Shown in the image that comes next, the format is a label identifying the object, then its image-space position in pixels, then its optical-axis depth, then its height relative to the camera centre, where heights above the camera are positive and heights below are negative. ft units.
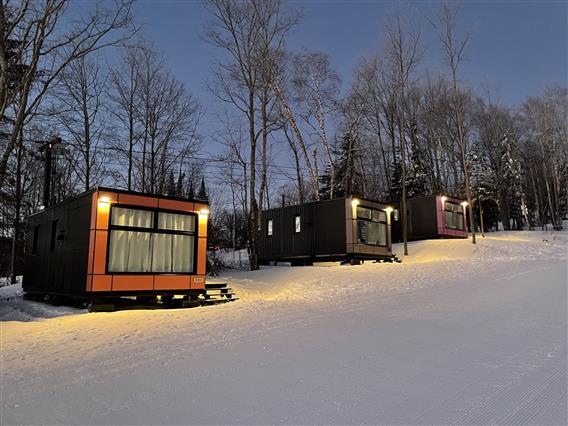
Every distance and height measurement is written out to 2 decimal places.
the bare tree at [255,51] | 55.06 +28.37
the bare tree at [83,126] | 54.89 +18.18
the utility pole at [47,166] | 44.53 +10.71
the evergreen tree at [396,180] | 94.53 +18.28
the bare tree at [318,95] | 70.95 +28.76
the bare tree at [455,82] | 65.98 +29.02
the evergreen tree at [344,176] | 85.87 +18.41
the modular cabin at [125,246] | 28.94 +1.08
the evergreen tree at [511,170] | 104.06 +22.74
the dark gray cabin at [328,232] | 51.24 +3.62
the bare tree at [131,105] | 59.77 +22.85
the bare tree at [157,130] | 60.95 +19.80
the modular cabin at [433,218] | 71.20 +7.08
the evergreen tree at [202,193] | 112.16 +18.60
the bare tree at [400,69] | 63.72 +29.89
